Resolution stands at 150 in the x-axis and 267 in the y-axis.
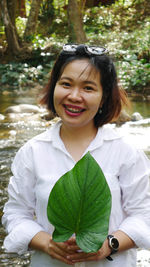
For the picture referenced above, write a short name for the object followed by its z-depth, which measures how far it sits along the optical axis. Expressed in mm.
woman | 1306
